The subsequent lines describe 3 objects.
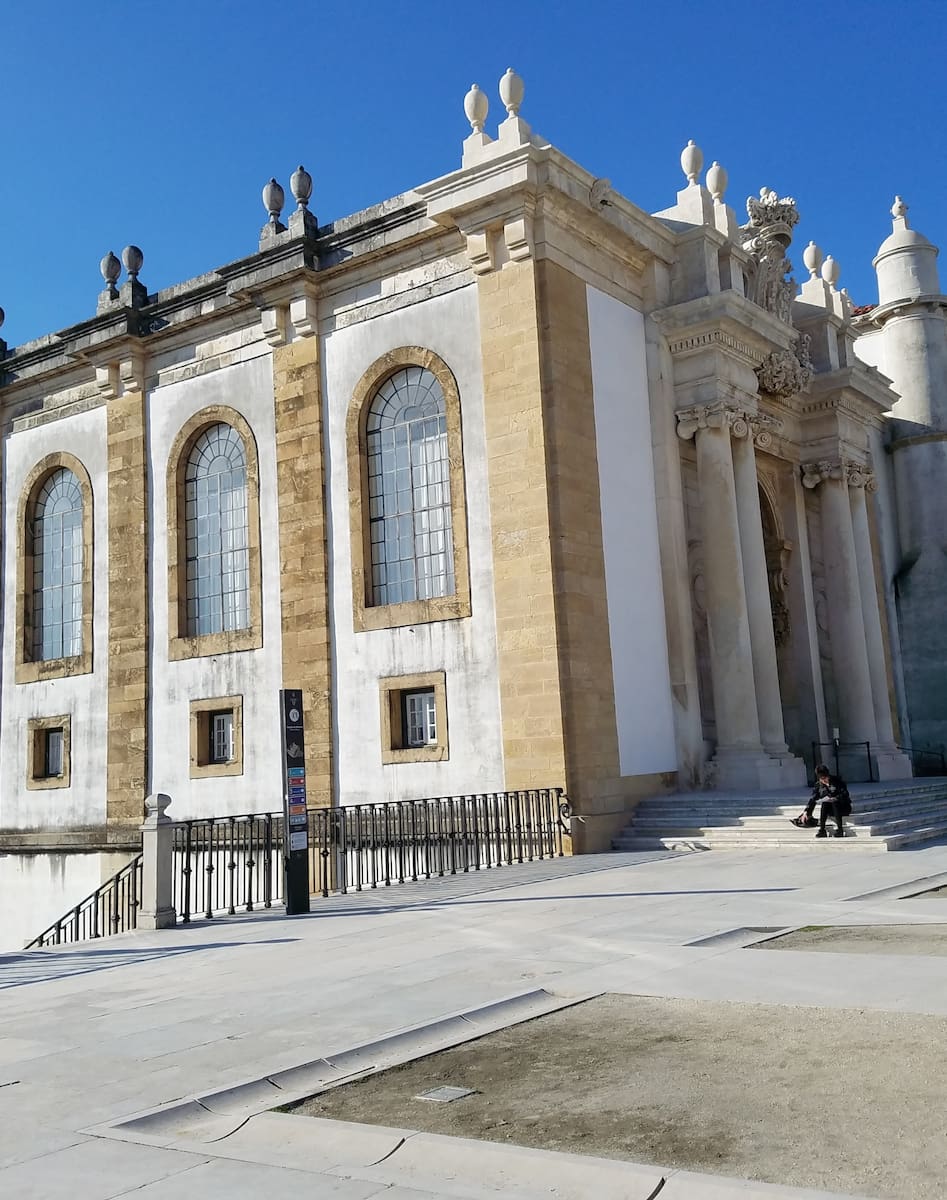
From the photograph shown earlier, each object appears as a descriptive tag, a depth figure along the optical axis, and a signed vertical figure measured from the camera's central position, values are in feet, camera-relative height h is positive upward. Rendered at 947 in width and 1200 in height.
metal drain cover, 17.93 -4.55
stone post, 42.88 -2.64
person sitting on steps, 58.54 -1.65
